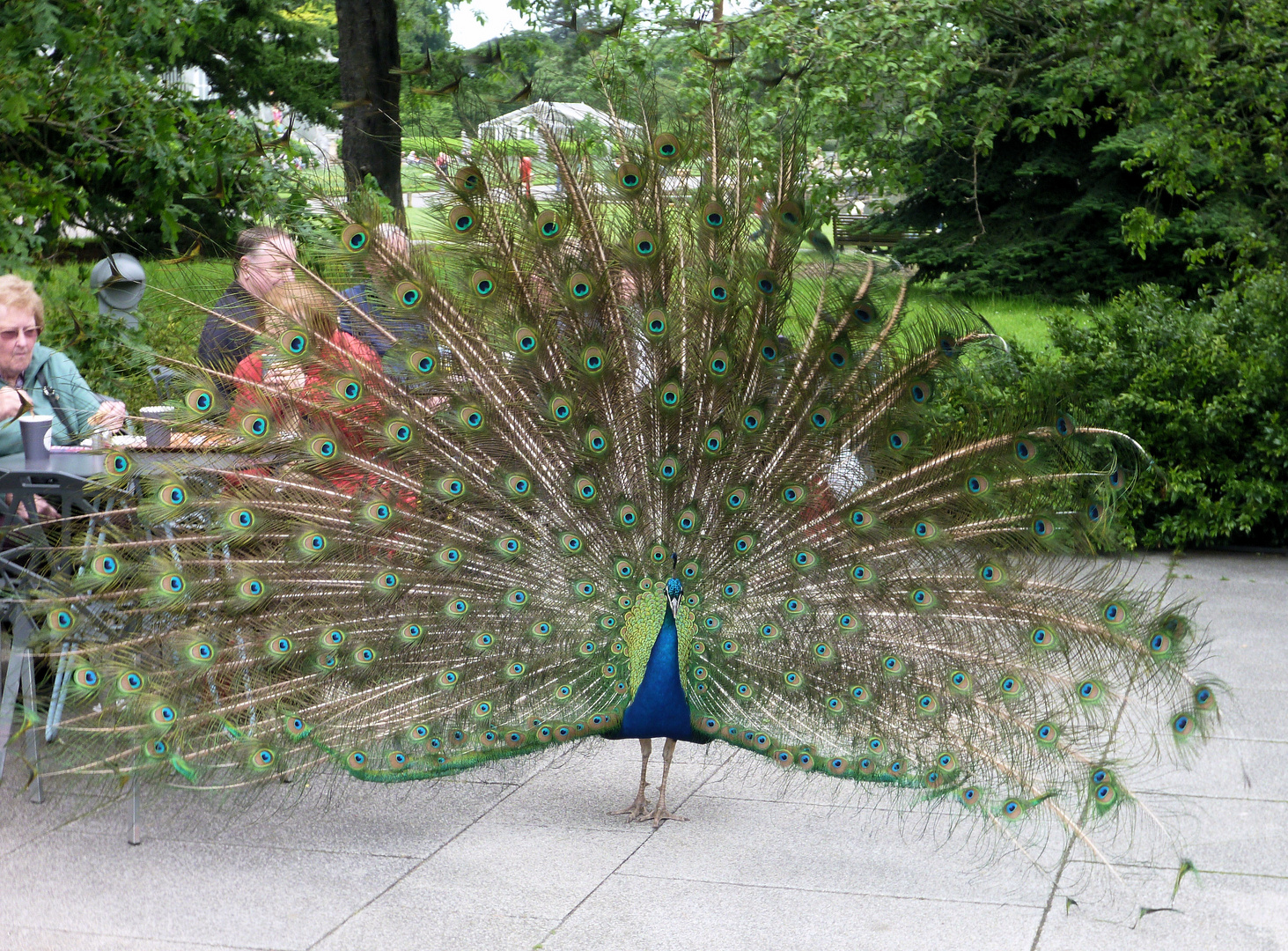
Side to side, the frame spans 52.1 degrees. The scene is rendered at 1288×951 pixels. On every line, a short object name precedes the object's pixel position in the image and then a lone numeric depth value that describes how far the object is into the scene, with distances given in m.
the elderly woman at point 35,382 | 5.19
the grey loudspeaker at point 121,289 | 7.98
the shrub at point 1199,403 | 9.11
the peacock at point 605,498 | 4.46
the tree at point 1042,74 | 8.76
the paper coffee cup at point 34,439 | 4.63
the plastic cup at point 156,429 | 4.70
